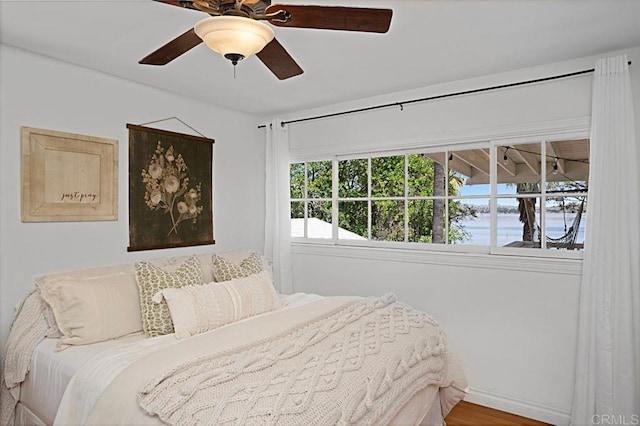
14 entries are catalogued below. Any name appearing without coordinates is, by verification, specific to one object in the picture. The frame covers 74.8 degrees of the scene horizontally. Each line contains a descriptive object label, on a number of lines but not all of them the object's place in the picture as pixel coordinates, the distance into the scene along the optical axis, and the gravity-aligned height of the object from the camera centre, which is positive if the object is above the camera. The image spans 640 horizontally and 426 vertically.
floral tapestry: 3.21 +0.14
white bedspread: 1.86 -0.79
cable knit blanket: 1.53 -0.71
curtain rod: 2.83 +0.88
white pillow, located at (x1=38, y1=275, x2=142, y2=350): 2.25 -0.58
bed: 1.61 -0.71
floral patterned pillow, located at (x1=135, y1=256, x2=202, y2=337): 2.41 -0.49
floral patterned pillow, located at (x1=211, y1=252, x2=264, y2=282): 3.04 -0.46
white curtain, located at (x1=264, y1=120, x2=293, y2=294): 4.11 -0.02
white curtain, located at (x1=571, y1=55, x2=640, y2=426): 2.54 -0.36
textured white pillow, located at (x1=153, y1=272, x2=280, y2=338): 2.39 -0.60
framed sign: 2.61 +0.19
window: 3.01 +0.08
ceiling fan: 1.48 +0.68
